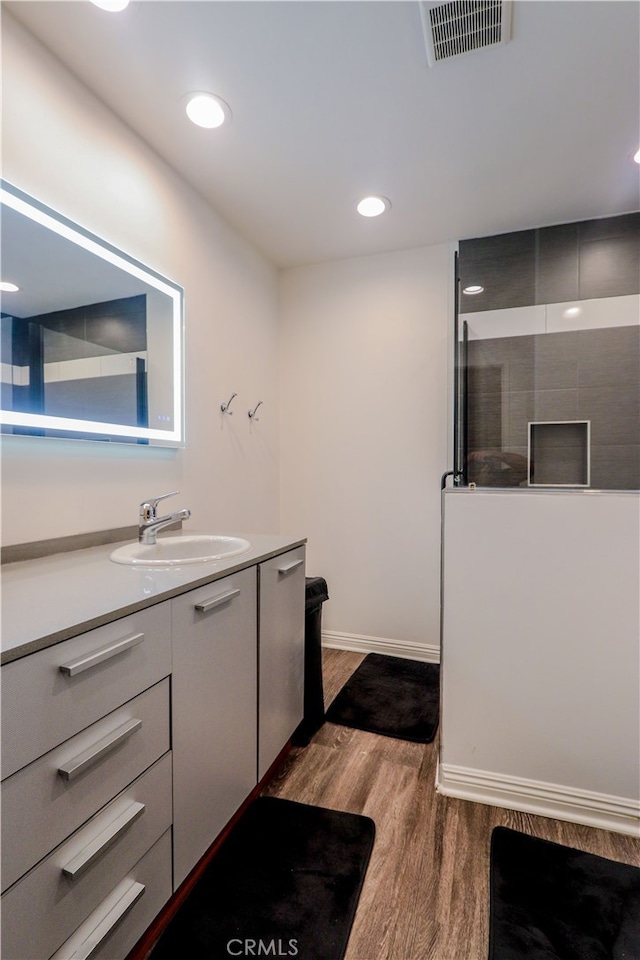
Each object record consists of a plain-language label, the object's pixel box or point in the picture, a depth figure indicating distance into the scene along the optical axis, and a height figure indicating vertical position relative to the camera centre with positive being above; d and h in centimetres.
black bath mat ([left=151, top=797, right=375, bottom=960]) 108 -115
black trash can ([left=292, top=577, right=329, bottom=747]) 198 -88
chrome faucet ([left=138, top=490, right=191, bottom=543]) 159 -18
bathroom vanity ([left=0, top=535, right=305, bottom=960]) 73 -56
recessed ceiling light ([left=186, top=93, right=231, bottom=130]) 161 +136
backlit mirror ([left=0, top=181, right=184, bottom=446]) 130 +48
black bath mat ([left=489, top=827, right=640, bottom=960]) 109 -116
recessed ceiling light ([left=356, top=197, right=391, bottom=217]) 227 +139
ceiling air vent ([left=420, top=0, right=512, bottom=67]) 131 +137
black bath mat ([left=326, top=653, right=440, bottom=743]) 204 -117
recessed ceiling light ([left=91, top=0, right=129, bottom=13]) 127 +134
